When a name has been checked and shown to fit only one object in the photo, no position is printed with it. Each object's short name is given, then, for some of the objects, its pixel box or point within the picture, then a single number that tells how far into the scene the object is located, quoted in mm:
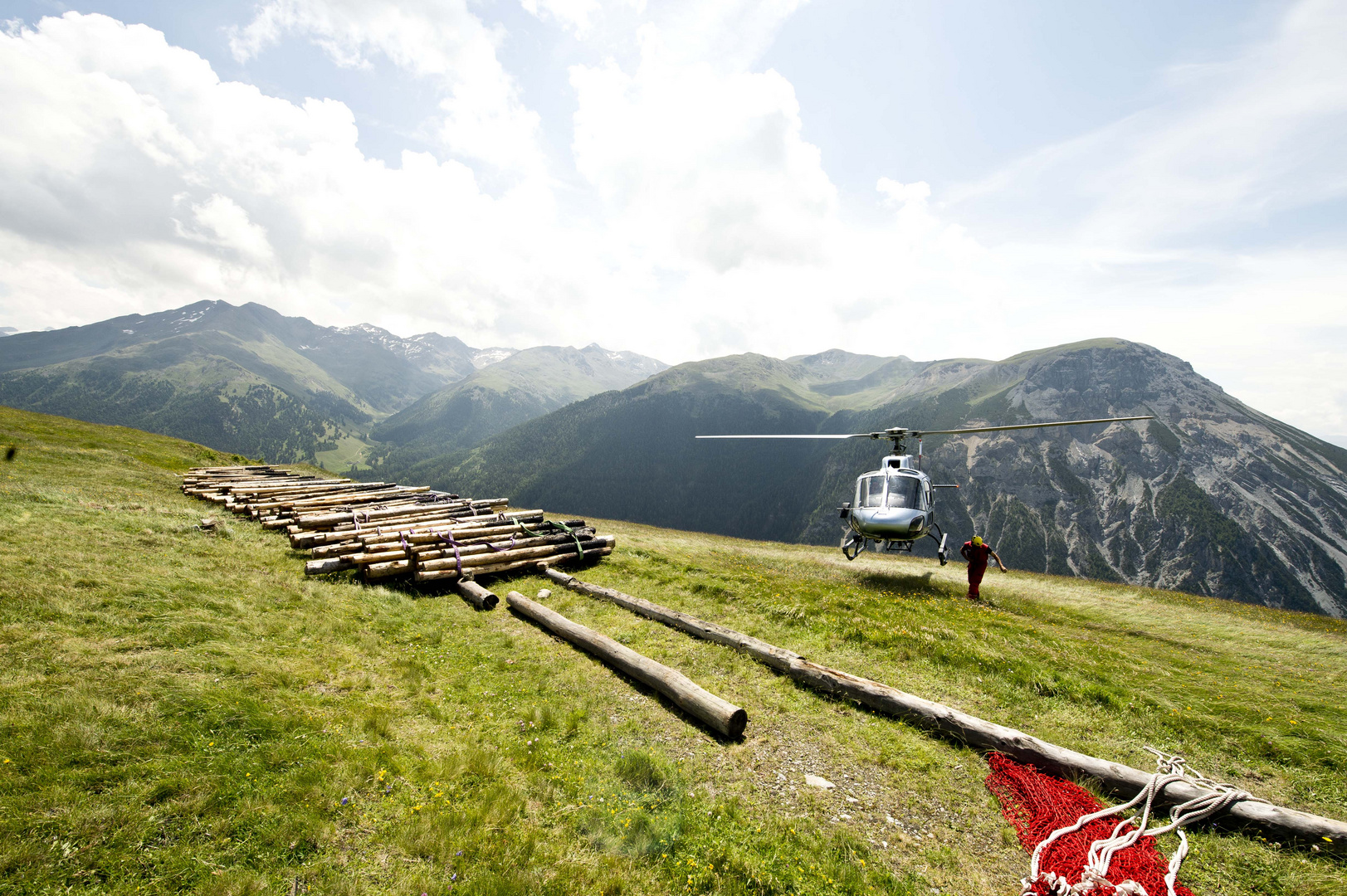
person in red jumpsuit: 18172
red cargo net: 5578
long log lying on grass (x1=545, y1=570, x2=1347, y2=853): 6184
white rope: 5344
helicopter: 18656
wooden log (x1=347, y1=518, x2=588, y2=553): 15465
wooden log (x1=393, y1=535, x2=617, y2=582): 14289
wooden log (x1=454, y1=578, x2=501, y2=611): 13414
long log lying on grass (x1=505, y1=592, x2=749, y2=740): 8109
